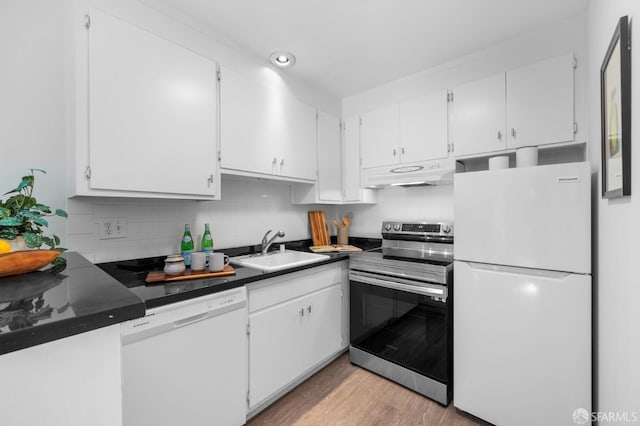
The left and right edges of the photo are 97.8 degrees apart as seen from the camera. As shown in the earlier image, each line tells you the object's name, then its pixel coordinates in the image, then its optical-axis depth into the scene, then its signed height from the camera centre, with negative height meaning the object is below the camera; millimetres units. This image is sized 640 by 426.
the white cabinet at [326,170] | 2592 +407
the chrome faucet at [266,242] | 2312 -246
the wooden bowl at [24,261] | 805 -141
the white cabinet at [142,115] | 1320 +524
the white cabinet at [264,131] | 1872 +616
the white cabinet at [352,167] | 2725 +452
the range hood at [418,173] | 2143 +310
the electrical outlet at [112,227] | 1604 -82
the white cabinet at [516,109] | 1720 +691
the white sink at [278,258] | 1915 -363
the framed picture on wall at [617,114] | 812 +319
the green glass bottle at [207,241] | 1908 -193
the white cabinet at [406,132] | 2217 +689
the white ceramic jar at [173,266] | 1520 -289
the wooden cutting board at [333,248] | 2517 -338
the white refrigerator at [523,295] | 1385 -454
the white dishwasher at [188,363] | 1183 -713
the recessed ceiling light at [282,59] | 2054 +1154
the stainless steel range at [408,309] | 1805 -685
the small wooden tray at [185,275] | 1450 -341
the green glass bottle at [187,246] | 1783 -214
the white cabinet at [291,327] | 1671 -783
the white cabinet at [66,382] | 483 -316
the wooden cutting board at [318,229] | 2846 -170
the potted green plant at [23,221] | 896 -22
